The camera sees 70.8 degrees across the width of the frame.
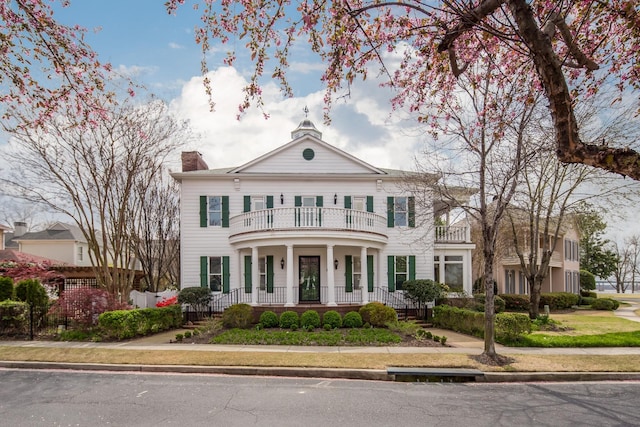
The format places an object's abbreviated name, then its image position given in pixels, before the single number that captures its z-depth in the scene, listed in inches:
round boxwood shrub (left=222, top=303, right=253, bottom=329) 667.4
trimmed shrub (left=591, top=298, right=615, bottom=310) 1155.9
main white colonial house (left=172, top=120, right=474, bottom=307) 797.9
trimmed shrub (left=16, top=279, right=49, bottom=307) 636.1
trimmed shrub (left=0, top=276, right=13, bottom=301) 643.5
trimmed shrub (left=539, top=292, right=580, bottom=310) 1079.0
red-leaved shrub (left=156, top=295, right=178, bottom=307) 853.8
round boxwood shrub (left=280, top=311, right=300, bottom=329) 664.6
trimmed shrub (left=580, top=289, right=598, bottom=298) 1357.8
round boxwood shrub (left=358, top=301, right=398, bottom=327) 680.4
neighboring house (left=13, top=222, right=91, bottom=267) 1386.6
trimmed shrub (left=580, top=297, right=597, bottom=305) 1189.6
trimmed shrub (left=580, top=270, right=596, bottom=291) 1478.8
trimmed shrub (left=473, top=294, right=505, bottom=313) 817.5
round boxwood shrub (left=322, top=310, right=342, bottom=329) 667.4
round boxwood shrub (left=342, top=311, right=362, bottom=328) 673.6
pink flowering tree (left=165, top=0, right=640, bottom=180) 191.8
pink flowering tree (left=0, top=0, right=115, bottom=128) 225.5
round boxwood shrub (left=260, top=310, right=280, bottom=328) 679.1
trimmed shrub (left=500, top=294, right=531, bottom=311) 1042.1
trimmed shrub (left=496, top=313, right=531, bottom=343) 547.8
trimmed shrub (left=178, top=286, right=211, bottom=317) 753.6
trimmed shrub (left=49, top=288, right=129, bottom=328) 601.6
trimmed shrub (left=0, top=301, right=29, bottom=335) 605.0
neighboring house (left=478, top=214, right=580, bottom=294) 1203.4
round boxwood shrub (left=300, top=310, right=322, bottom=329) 661.9
